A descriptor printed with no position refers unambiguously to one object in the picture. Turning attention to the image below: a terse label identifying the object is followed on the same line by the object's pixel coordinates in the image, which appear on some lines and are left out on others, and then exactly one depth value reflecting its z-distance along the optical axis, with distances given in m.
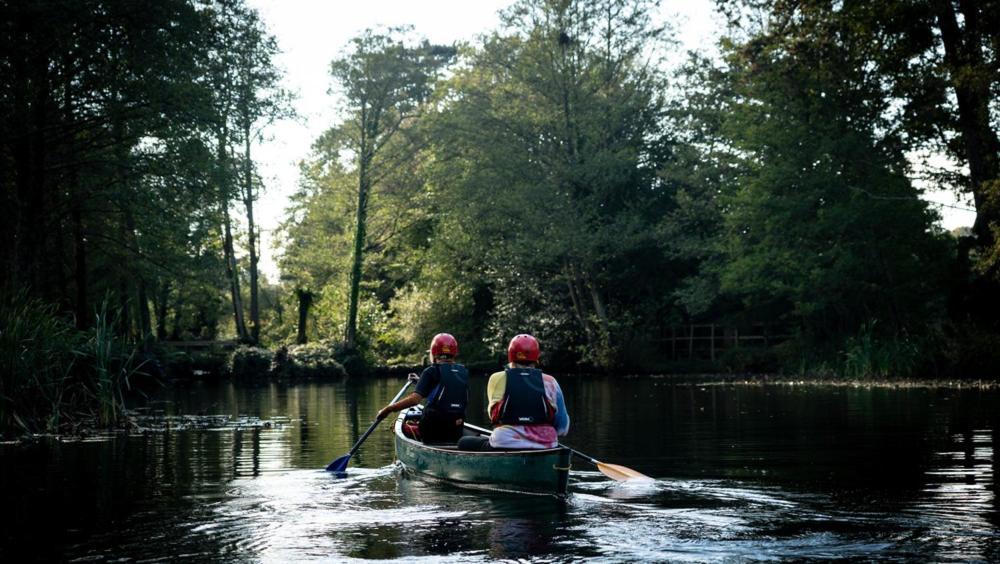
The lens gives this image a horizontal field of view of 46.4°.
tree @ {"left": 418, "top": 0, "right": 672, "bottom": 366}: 44.28
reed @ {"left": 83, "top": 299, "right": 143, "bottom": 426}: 17.80
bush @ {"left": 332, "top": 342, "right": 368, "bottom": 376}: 48.41
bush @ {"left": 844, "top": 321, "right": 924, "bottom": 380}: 32.62
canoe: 11.02
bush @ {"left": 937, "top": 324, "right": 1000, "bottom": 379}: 30.02
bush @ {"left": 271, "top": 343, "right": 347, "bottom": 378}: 46.06
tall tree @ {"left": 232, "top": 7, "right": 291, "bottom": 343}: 29.17
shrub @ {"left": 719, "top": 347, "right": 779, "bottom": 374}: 40.72
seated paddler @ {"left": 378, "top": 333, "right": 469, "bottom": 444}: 13.38
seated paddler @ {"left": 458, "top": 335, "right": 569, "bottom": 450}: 11.61
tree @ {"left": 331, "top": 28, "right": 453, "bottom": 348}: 51.97
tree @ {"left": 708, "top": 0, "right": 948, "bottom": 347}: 35.09
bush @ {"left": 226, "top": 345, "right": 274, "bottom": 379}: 44.91
